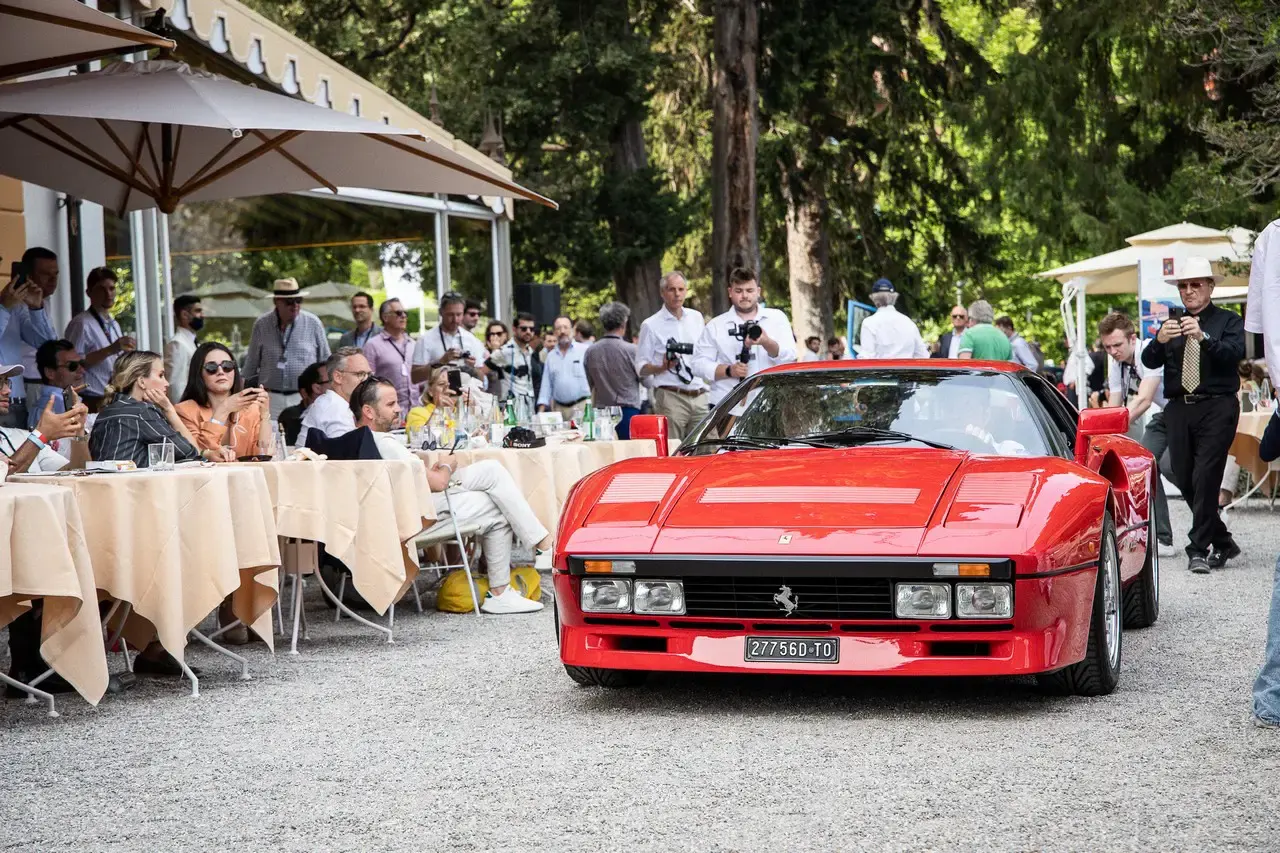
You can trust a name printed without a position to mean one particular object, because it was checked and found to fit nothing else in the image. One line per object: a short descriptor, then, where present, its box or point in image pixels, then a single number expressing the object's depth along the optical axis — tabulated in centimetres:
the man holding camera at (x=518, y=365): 1597
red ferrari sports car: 574
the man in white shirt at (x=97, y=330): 1227
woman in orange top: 918
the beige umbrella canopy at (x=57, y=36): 770
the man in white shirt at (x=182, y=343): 1328
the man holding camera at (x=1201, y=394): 1030
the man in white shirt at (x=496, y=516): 945
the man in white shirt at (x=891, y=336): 1664
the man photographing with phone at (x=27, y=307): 1173
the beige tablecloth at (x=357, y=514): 794
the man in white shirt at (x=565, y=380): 1731
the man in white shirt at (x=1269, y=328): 562
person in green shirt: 1883
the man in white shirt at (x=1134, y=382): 1166
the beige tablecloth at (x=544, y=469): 1001
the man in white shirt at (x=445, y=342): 1498
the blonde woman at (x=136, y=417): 775
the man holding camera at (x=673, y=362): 1273
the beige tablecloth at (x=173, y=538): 670
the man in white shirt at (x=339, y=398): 956
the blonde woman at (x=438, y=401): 1055
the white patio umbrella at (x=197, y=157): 974
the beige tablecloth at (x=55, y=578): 611
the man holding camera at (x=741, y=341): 1167
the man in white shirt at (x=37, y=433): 745
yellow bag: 970
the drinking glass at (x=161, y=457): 709
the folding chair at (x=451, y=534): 908
